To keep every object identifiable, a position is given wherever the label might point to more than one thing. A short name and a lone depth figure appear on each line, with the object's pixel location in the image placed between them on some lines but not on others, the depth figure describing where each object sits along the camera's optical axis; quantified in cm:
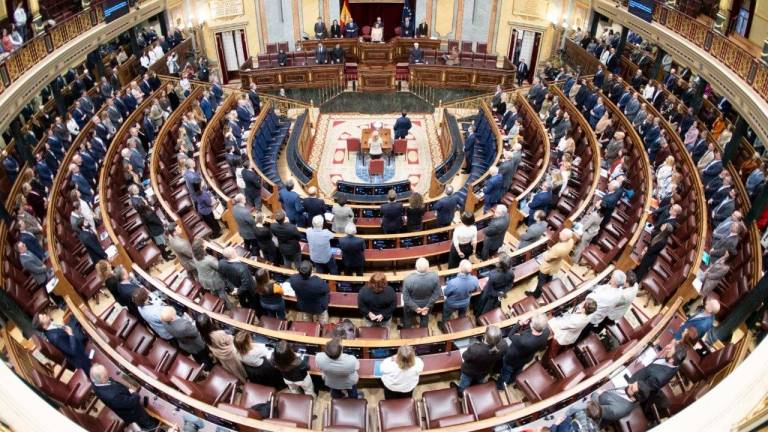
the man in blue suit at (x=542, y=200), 866
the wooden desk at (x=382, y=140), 1403
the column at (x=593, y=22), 1748
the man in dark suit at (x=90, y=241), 756
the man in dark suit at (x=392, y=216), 826
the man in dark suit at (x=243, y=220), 782
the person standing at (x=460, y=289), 627
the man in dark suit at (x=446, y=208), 871
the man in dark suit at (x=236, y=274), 650
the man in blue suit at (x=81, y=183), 934
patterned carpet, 1346
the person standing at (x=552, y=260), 699
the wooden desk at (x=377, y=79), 1797
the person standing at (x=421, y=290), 599
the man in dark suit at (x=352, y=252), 705
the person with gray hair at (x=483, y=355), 514
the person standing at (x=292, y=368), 513
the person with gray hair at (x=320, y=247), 727
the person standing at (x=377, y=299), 585
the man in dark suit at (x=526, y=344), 526
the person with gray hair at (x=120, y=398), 466
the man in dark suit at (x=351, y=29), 1923
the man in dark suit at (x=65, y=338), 559
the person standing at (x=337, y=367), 497
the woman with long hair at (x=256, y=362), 527
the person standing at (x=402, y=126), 1416
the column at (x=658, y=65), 1424
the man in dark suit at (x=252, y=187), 974
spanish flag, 1942
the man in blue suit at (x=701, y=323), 566
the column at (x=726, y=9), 1307
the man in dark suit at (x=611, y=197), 837
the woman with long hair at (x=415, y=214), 827
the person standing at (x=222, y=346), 539
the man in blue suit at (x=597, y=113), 1266
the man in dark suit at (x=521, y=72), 1902
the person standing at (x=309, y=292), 603
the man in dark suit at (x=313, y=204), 845
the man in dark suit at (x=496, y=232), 765
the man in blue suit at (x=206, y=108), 1389
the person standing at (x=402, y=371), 496
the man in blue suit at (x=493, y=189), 952
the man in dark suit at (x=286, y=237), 731
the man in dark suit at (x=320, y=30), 1933
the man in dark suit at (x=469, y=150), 1280
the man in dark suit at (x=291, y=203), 868
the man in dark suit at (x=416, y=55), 1819
